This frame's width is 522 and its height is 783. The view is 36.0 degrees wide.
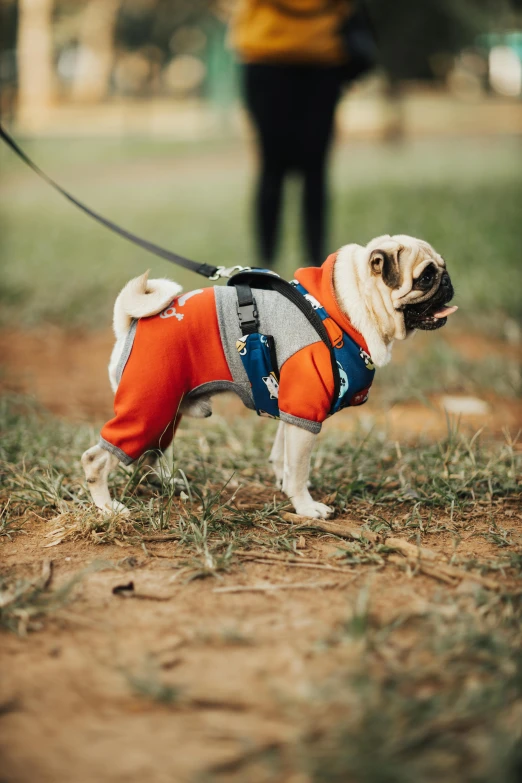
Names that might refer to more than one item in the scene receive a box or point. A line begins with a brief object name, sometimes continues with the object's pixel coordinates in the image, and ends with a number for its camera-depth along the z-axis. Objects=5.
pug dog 2.62
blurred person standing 5.53
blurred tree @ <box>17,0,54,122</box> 23.91
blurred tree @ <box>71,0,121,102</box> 30.76
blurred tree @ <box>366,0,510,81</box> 14.84
